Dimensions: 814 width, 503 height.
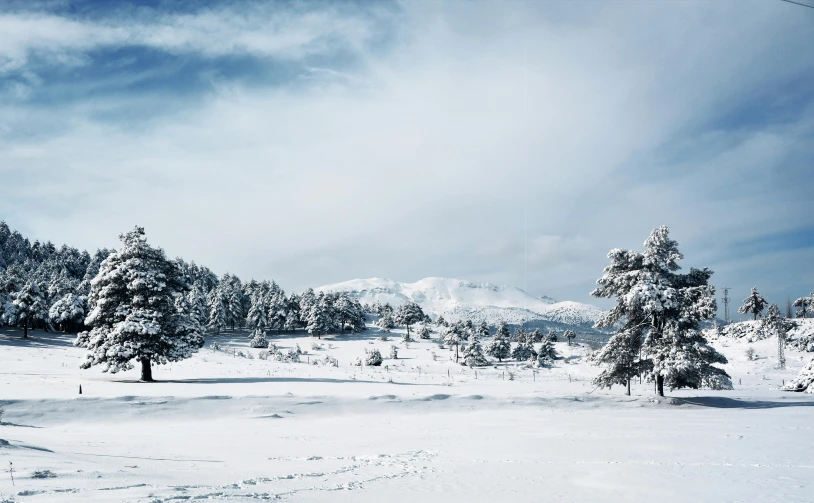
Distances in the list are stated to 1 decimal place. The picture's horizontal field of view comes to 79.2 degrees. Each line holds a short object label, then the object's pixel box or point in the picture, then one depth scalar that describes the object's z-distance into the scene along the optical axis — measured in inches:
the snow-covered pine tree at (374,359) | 2723.9
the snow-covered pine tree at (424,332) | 4347.7
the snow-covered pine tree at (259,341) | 3326.8
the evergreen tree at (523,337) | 3916.8
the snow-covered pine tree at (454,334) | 3476.9
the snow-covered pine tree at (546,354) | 3278.8
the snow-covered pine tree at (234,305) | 4603.8
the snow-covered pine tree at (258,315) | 4280.3
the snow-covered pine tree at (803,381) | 1572.5
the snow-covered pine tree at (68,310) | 3090.6
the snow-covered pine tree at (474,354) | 2989.7
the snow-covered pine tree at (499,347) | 3560.5
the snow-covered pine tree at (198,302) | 3688.0
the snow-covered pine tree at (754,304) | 4126.5
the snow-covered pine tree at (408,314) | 4585.1
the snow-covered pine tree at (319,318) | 4090.1
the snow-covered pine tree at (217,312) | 4320.9
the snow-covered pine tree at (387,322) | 4778.5
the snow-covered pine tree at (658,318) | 1219.2
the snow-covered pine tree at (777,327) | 2733.8
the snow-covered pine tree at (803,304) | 4318.2
